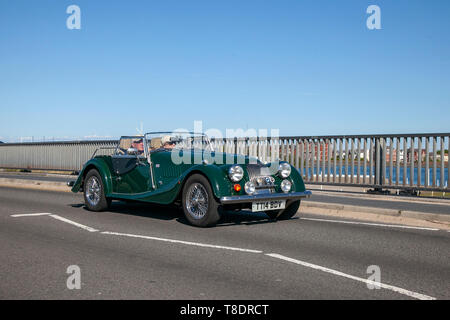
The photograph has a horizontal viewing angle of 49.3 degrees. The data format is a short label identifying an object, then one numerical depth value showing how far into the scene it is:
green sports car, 7.73
